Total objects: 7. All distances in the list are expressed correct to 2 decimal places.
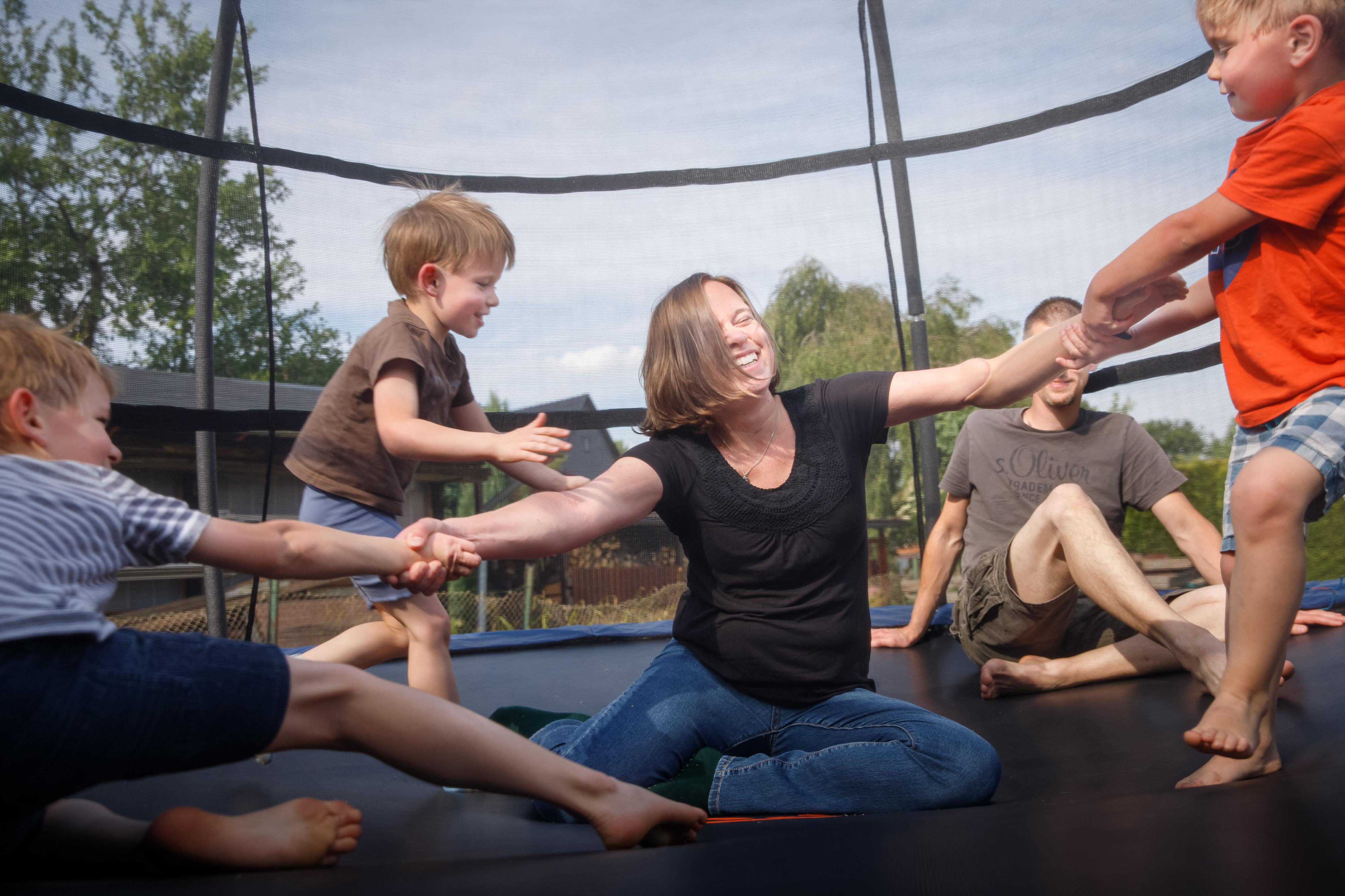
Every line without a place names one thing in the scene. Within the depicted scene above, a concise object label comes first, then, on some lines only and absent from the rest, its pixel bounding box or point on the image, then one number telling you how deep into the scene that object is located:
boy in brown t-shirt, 1.53
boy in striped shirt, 0.77
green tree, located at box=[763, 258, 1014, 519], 3.52
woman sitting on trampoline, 1.12
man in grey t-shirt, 1.60
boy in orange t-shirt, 1.08
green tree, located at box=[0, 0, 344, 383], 2.45
